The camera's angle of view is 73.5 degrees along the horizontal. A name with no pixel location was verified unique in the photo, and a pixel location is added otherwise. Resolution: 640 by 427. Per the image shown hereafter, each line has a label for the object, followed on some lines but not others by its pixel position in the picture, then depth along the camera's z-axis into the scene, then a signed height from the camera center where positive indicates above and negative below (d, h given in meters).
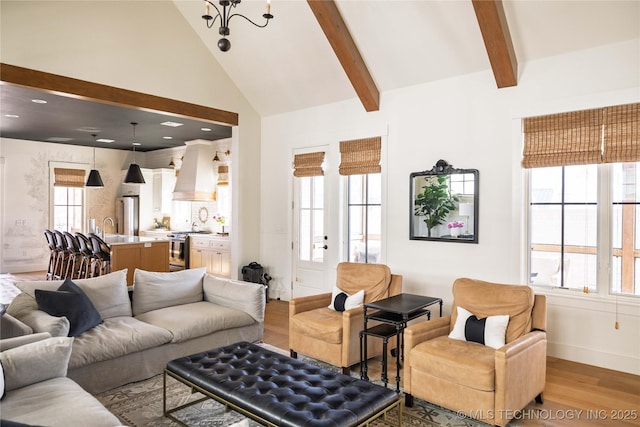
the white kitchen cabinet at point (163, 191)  10.00 +0.50
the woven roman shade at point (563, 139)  3.83 +0.71
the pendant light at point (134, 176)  7.66 +0.64
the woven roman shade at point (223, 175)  8.91 +0.79
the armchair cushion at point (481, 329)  3.10 -0.85
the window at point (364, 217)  5.48 -0.04
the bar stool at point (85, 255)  6.96 -0.72
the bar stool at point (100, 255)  6.68 -0.69
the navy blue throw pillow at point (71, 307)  3.23 -0.74
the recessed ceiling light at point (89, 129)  7.74 +1.53
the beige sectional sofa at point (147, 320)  3.14 -0.94
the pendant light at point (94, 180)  8.44 +0.62
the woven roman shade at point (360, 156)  5.36 +0.74
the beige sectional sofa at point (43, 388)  2.03 -0.95
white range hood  8.70 +0.79
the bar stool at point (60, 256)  7.64 -0.83
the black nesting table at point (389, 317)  3.34 -0.85
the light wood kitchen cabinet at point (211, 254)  7.84 -0.80
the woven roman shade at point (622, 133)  3.62 +0.71
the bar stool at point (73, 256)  7.32 -0.78
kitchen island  6.65 -0.68
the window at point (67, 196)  9.51 +0.35
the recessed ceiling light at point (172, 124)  7.22 +1.50
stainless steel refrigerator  9.96 -0.08
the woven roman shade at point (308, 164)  5.97 +0.70
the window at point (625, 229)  3.75 -0.12
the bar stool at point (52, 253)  7.97 -0.79
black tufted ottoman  2.12 -0.98
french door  5.88 -0.27
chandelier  2.83 +1.30
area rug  2.84 -1.39
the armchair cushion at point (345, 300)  4.06 -0.83
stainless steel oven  8.77 -0.80
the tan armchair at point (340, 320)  3.59 -0.94
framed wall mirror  4.57 +0.11
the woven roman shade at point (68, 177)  9.50 +0.77
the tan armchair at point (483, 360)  2.65 -0.96
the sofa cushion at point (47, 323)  2.97 -0.79
